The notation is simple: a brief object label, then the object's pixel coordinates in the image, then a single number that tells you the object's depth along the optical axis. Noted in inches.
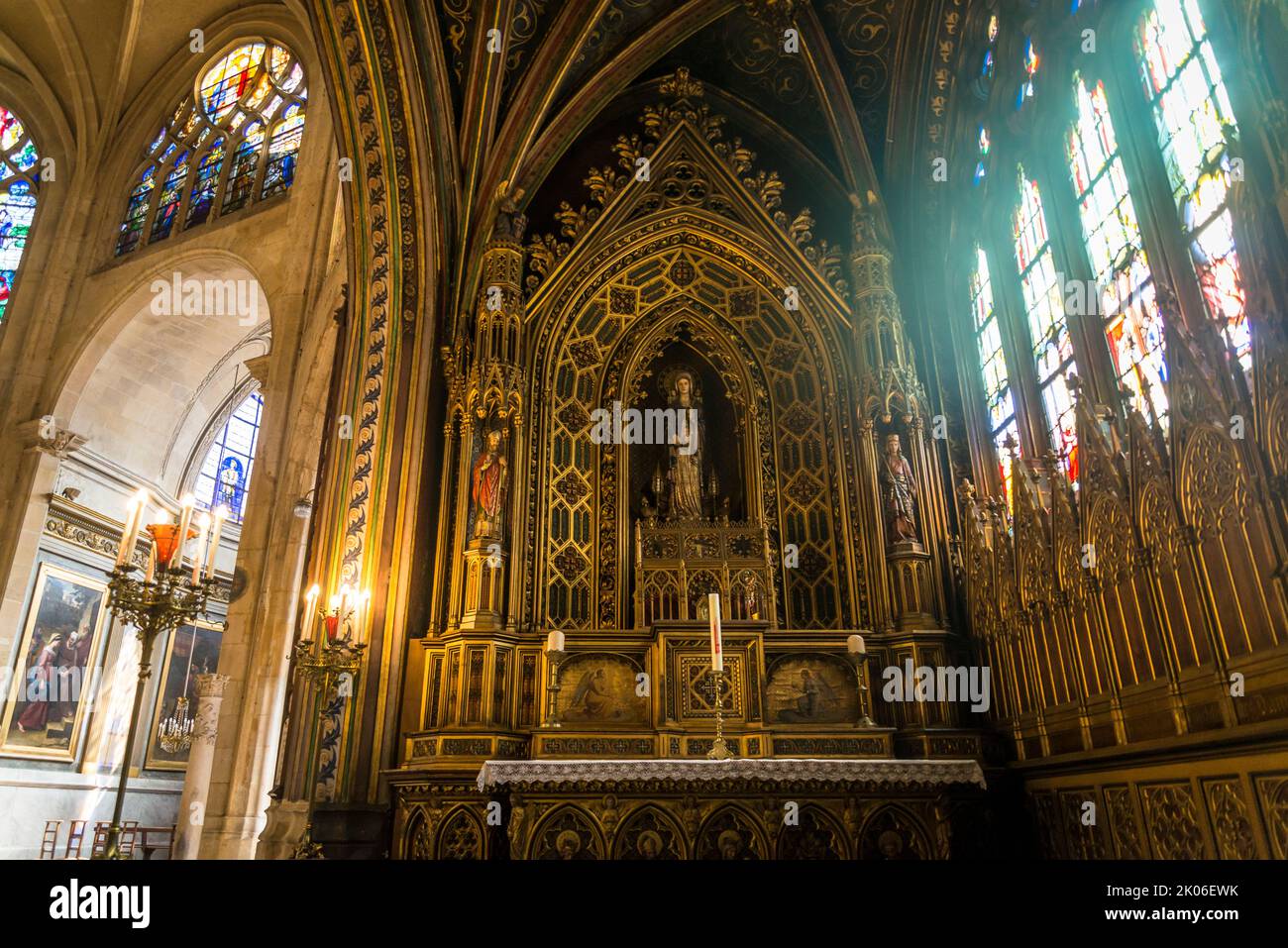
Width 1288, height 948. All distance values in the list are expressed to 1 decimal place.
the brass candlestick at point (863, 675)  342.0
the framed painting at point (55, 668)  581.6
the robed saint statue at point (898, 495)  375.9
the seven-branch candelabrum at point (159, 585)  214.2
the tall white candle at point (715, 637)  294.5
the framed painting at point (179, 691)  685.9
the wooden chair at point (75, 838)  568.7
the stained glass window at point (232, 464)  776.9
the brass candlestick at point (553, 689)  347.9
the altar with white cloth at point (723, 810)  292.5
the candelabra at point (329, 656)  310.5
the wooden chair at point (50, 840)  557.2
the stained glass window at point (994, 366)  362.0
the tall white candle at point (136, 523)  219.0
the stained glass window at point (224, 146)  631.2
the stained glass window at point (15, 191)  673.6
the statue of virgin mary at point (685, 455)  412.5
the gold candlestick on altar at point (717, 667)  294.8
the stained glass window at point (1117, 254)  255.6
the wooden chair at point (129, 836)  621.6
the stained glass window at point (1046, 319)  307.7
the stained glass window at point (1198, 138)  221.0
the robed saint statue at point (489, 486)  380.8
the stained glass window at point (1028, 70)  335.9
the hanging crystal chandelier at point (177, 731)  681.6
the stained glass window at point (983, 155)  382.0
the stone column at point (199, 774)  481.1
